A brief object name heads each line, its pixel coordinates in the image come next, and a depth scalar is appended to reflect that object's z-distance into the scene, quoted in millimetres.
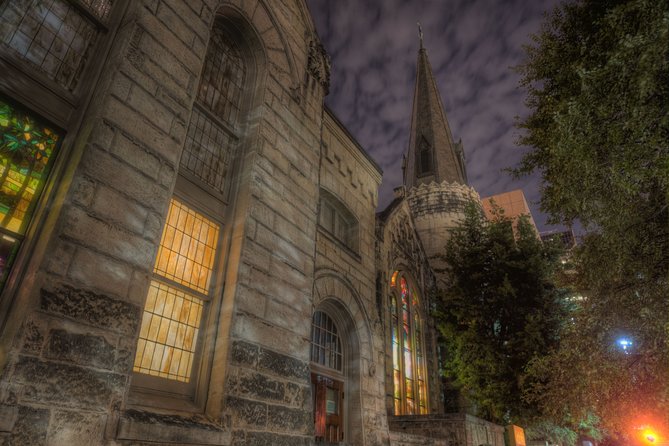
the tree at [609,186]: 5355
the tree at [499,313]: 13680
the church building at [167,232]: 3602
